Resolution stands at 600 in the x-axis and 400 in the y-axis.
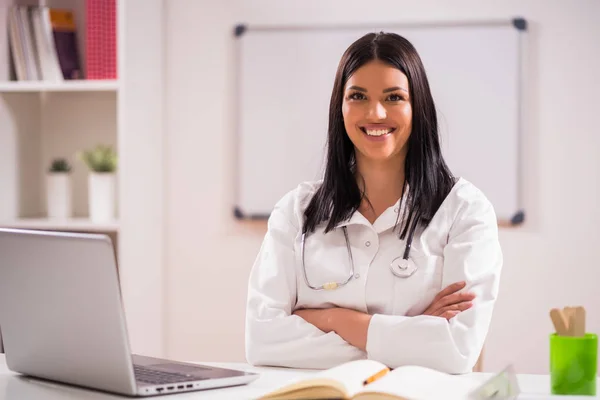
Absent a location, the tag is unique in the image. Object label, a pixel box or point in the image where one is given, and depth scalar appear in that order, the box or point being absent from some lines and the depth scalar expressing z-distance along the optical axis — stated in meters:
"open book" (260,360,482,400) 1.29
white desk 1.46
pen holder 1.48
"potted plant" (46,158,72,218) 3.54
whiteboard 3.39
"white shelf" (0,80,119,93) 3.38
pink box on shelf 3.42
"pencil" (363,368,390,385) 1.41
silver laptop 1.36
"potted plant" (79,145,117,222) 3.44
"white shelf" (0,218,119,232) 3.40
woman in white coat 1.91
